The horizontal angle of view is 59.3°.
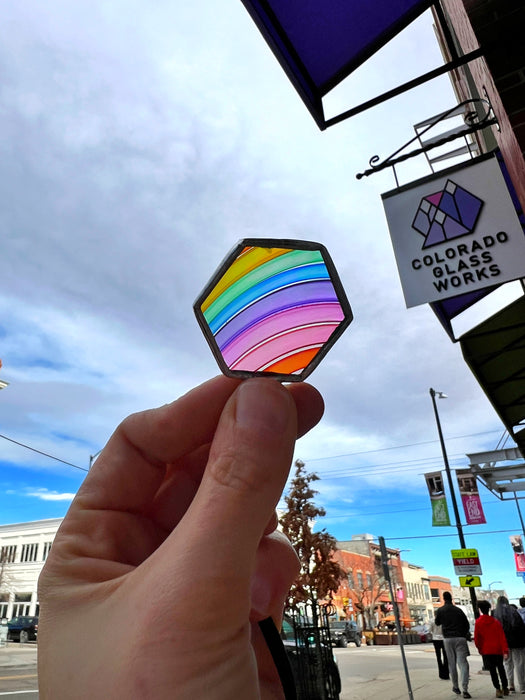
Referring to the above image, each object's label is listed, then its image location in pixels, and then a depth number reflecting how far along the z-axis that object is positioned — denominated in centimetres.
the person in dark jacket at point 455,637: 859
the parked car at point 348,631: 3093
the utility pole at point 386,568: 858
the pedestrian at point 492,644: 799
